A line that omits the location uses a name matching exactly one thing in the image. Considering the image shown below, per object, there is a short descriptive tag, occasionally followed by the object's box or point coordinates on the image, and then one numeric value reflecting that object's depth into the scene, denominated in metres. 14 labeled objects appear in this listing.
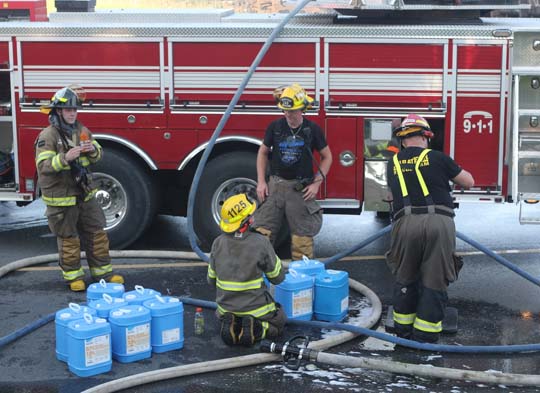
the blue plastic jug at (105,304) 6.27
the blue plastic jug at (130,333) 6.11
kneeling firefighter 6.36
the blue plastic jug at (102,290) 6.68
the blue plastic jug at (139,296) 6.48
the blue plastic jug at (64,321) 6.05
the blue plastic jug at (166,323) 6.31
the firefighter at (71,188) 7.64
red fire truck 8.81
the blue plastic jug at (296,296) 6.91
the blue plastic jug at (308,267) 7.24
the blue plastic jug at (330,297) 7.03
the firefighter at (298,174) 7.96
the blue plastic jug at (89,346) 5.89
